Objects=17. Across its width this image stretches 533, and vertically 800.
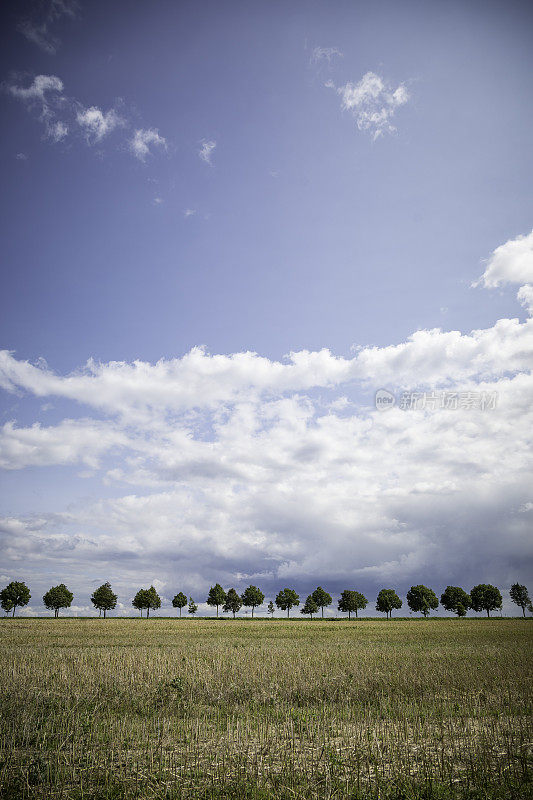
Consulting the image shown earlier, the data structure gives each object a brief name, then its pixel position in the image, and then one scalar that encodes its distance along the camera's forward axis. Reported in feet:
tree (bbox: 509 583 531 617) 406.41
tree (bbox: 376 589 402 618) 392.88
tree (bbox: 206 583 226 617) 383.24
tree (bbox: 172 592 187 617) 395.34
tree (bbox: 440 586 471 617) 394.11
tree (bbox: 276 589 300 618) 391.45
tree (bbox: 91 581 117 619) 354.74
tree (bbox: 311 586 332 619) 395.14
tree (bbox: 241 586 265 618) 391.45
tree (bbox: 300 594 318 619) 391.65
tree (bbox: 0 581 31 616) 334.44
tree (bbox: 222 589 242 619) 386.32
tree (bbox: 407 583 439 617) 387.14
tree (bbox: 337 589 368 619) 399.44
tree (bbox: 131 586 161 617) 369.30
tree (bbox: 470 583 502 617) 387.34
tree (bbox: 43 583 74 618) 345.92
